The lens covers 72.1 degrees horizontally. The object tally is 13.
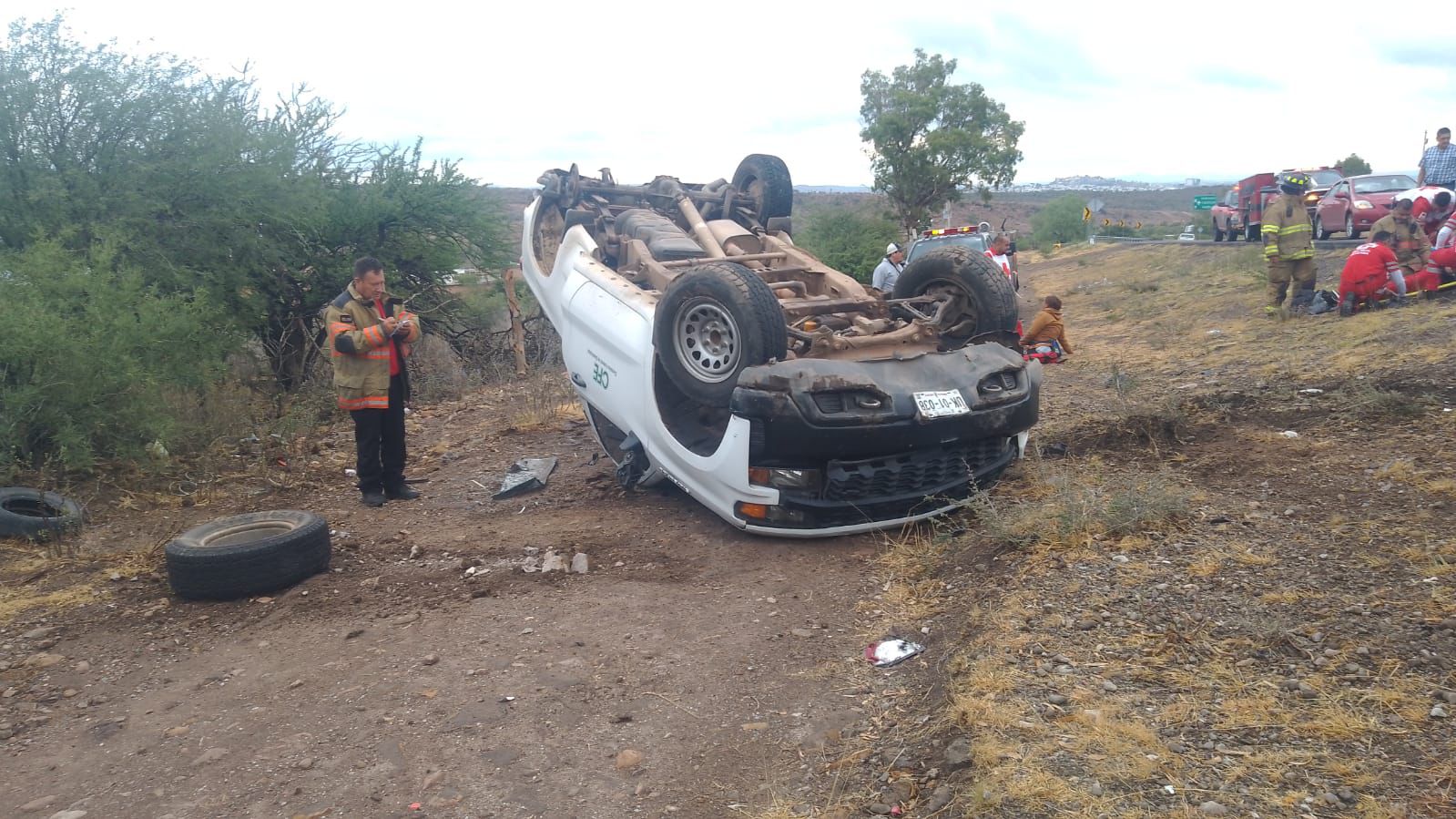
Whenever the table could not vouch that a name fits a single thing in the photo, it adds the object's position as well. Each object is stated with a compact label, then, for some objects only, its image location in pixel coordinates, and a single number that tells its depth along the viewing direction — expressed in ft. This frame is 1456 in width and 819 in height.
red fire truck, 71.15
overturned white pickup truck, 16.03
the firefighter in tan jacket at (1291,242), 34.19
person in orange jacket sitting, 31.65
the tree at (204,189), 28.76
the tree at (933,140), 106.73
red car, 56.75
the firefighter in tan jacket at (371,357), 19.99
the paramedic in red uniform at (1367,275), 31.42
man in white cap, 38.03
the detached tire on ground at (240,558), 15.70
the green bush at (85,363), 20.54
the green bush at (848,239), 79.76
